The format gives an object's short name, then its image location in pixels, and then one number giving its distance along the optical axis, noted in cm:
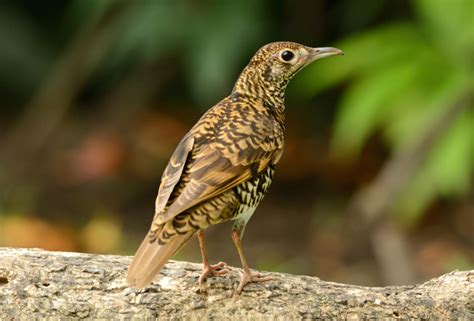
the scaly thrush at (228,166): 906
